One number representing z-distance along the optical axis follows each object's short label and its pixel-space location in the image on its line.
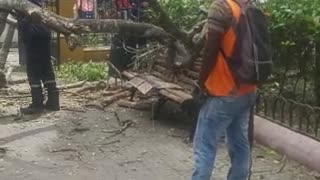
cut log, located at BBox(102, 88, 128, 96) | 8.44
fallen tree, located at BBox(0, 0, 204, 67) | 5.95
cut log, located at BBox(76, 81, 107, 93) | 8.87
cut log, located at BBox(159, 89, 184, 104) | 6.56
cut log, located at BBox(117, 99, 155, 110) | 7.71
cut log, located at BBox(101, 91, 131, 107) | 8.06
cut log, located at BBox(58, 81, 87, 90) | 9.00
